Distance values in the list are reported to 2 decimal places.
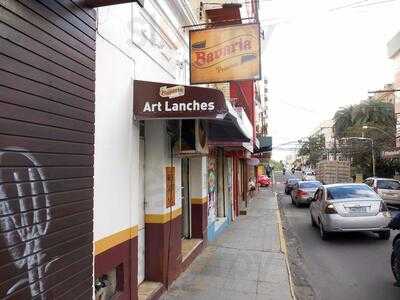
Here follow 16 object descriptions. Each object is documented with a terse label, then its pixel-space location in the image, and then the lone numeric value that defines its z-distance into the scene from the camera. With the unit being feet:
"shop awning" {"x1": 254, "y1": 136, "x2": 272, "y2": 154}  101.75
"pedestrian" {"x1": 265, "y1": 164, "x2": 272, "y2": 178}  265.83
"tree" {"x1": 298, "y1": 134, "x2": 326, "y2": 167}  353.72
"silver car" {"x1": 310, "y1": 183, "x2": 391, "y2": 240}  41.83
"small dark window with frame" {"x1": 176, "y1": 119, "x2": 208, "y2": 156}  26.89
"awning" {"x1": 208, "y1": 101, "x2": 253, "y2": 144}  32.24
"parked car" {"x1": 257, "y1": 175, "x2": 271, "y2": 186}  184.14
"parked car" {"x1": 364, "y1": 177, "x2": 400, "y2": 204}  79.36
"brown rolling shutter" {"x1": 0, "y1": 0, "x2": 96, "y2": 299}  11.54
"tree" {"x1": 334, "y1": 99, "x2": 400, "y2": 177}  160.04
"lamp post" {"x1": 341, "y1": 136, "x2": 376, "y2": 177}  152.15
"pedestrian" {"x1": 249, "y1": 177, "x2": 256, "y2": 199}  110.55
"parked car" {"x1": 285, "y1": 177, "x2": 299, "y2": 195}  135.85
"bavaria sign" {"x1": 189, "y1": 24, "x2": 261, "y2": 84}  29.27
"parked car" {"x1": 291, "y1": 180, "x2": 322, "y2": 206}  88.07
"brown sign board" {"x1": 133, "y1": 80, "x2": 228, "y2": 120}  20.59
